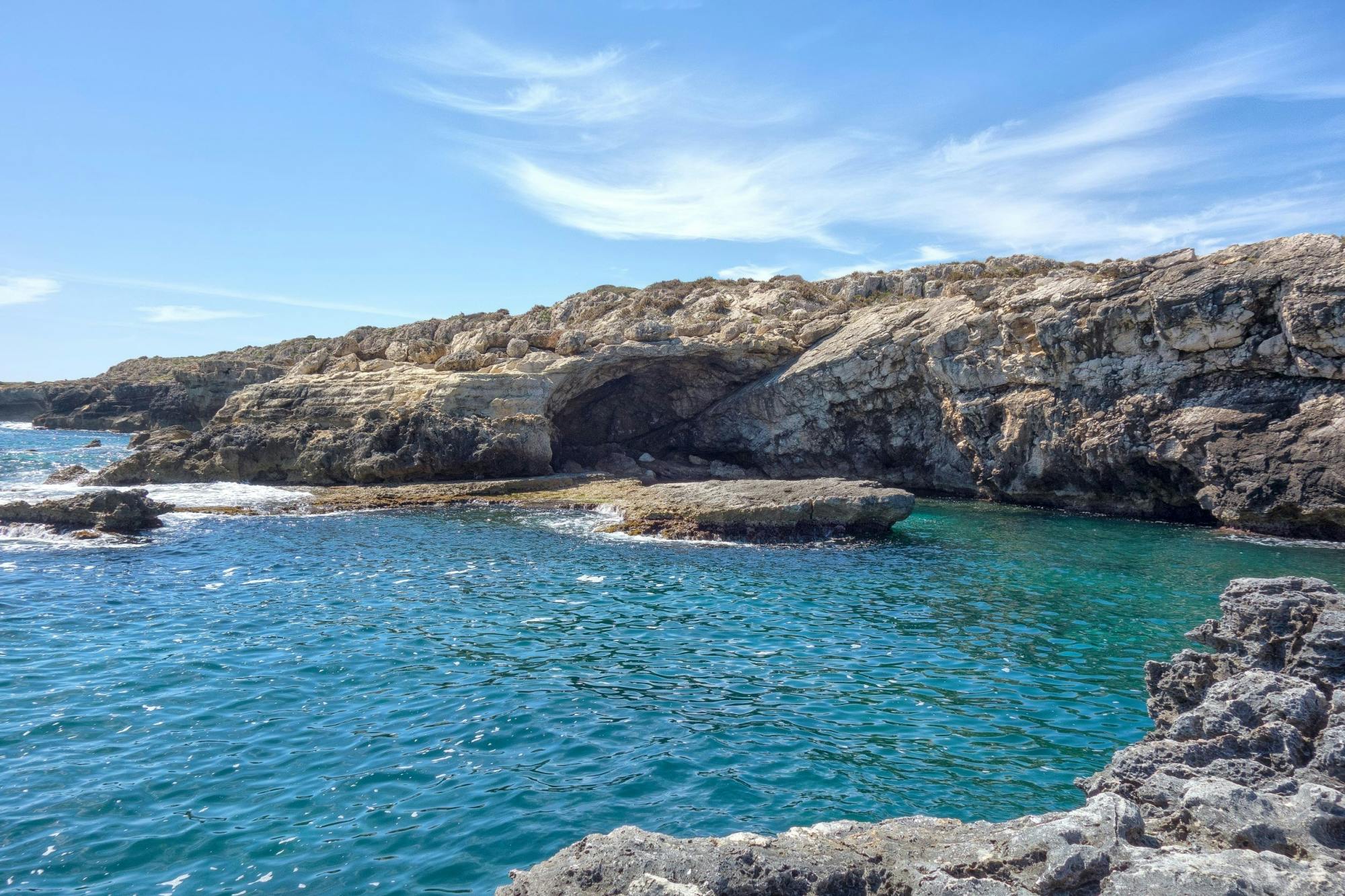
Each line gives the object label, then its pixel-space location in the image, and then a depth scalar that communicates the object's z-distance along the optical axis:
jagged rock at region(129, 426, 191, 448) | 36.91
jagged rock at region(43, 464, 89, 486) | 32.72
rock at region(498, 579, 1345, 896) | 4.06
